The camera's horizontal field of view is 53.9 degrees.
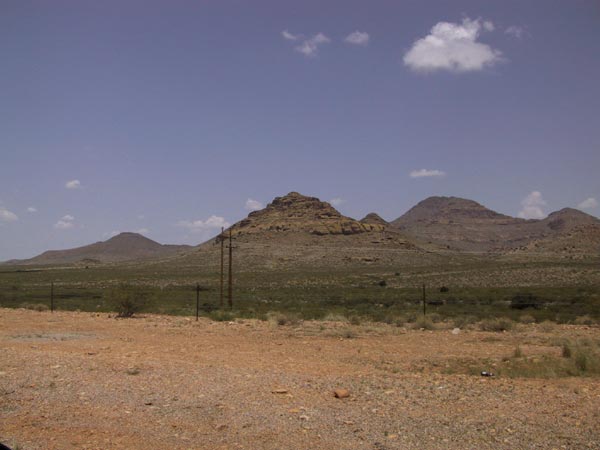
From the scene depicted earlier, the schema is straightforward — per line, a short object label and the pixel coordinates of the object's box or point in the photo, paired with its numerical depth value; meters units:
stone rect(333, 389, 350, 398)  10.18
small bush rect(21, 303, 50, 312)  34.79
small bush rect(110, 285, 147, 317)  30.67
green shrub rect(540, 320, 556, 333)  23.12
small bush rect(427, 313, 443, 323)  26.48
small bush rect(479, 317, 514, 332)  23.52
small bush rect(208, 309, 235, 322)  27.80
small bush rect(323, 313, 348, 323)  27.10
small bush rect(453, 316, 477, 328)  25.05
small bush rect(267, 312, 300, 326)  25.69
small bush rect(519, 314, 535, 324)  26.34
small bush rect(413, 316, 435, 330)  24.05
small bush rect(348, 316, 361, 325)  25.44
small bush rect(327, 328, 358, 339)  21.00
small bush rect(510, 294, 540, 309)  33.75
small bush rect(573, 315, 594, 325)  25.50
